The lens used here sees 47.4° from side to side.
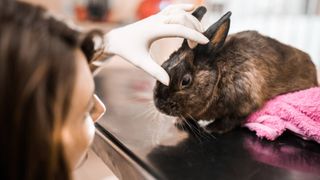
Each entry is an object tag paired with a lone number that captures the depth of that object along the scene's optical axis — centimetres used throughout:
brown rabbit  85
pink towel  82
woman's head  39
